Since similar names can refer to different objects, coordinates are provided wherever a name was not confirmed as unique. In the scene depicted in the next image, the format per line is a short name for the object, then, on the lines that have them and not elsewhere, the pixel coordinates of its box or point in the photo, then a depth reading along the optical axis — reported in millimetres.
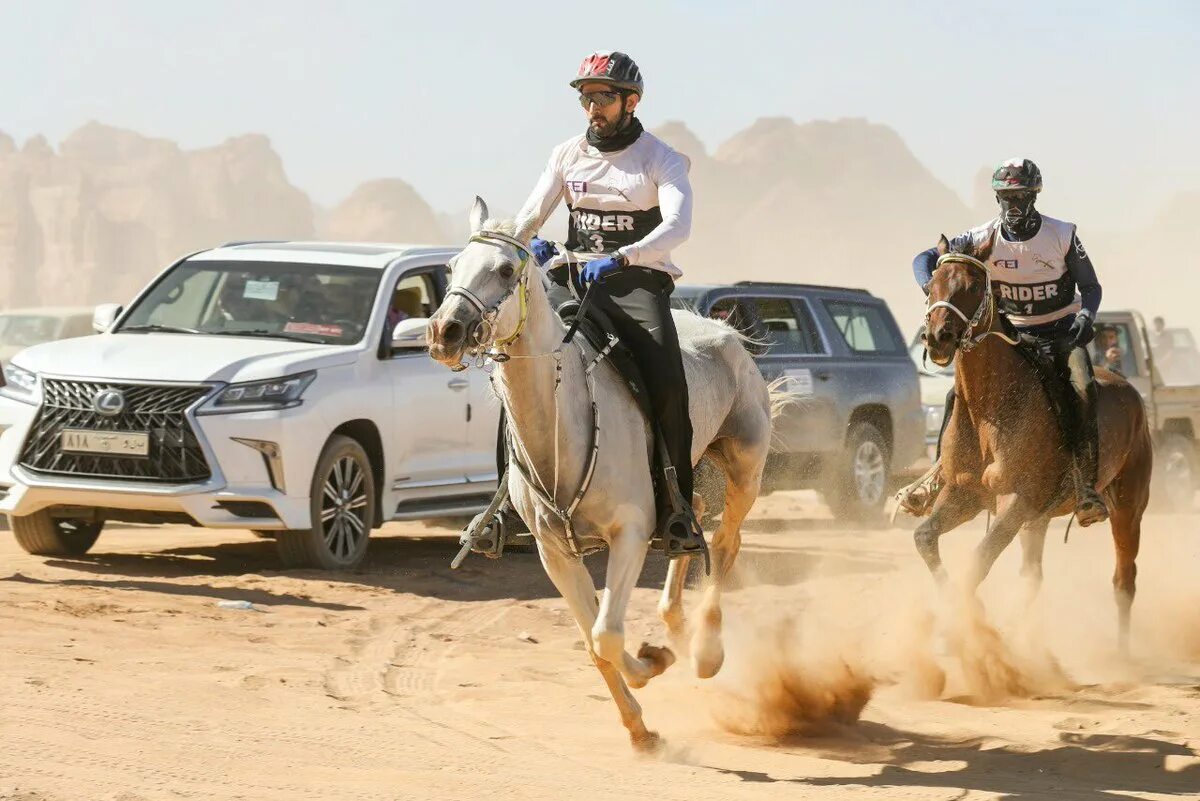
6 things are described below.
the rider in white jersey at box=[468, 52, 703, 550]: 15500
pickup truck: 41750
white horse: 13602
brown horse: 19141
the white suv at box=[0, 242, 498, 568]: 23219
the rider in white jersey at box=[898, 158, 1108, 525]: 20281
